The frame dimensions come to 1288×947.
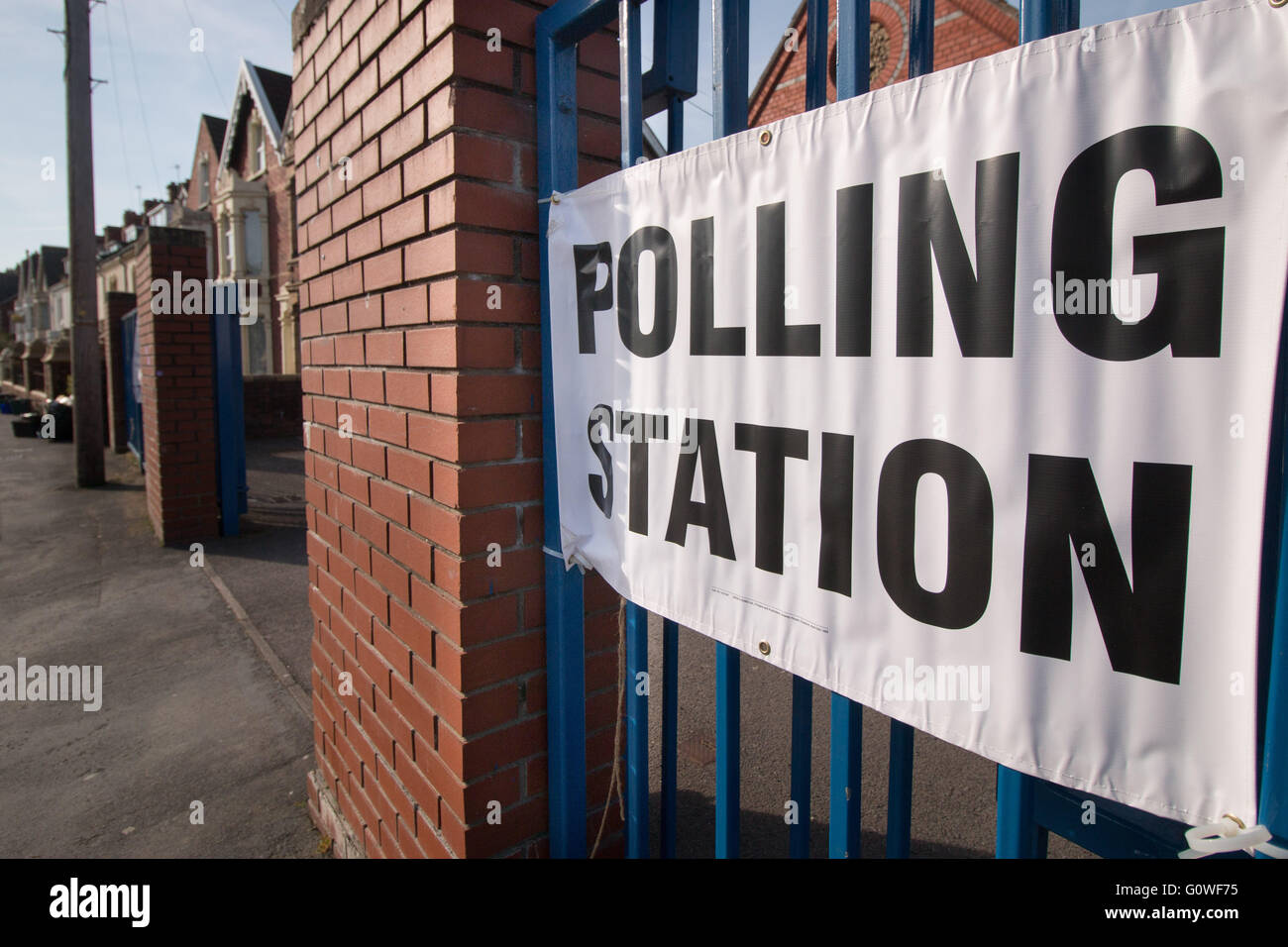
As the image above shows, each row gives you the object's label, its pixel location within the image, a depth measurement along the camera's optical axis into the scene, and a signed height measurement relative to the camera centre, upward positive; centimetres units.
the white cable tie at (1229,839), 75 -44
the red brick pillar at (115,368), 1069 +61
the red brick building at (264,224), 2369 +596
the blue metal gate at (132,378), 962 +38
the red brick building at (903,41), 1162 +595
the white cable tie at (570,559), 164 -33
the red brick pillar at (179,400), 667 +6
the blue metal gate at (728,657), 76 -40
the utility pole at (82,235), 947 +221
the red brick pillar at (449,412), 160 -1
